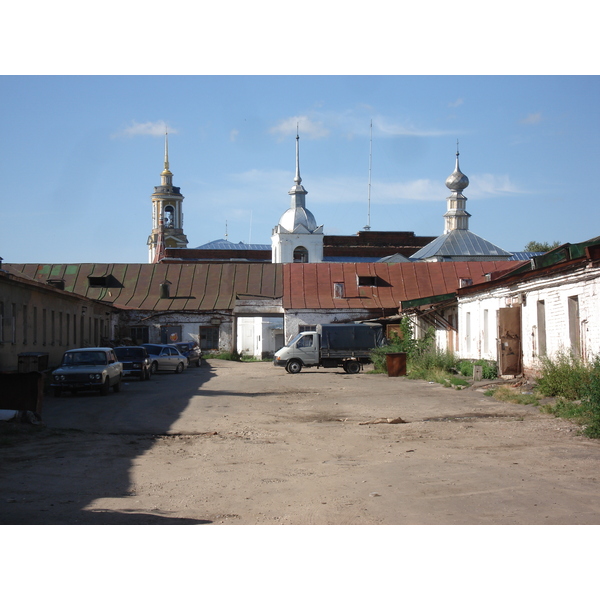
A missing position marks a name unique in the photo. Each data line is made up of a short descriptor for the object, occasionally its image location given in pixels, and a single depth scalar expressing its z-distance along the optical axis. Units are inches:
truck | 1364.4
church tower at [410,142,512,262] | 3102.9
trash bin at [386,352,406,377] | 1199.6
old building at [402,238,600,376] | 728.3
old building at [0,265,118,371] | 1085.8
